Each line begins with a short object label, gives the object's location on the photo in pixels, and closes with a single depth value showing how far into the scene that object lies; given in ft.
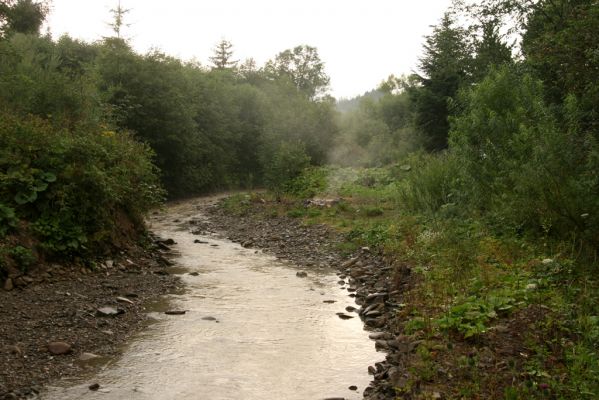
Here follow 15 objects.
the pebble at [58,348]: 21.01
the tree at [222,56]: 185.37
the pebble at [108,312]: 25.77
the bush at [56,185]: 29.73
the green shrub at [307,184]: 73.68
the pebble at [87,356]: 21.06
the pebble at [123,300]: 28.10
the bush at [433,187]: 42.95
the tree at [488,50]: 70.79
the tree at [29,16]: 91.71
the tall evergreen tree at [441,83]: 92.17
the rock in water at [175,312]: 27.66
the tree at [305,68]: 211.61
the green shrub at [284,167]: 79.30
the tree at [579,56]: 28.21
